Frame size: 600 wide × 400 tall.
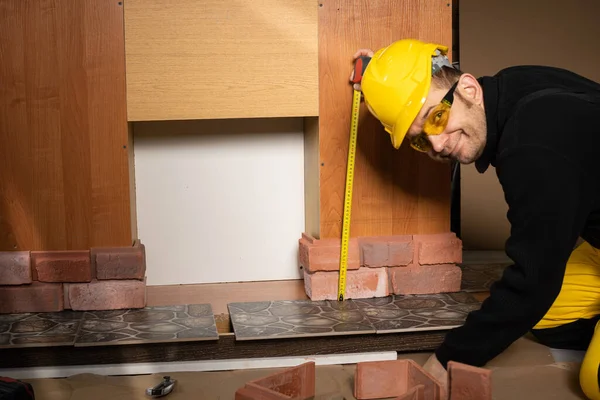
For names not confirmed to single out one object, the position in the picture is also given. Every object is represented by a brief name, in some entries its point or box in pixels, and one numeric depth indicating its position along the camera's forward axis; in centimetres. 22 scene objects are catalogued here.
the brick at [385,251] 294
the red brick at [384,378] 228
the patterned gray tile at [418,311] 262
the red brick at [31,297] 278
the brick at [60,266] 278
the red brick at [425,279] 297
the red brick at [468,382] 204
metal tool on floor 229
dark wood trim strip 246
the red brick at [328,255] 291
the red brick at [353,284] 292
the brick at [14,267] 277
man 190
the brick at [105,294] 280
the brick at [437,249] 297
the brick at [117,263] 280
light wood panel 275
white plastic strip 245
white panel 323
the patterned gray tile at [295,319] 255
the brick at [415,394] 199
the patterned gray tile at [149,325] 250
